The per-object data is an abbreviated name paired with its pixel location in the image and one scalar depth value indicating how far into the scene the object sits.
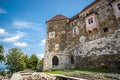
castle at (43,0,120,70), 10.60
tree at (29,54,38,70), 26.39
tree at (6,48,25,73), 26.10
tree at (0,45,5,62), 18.01
